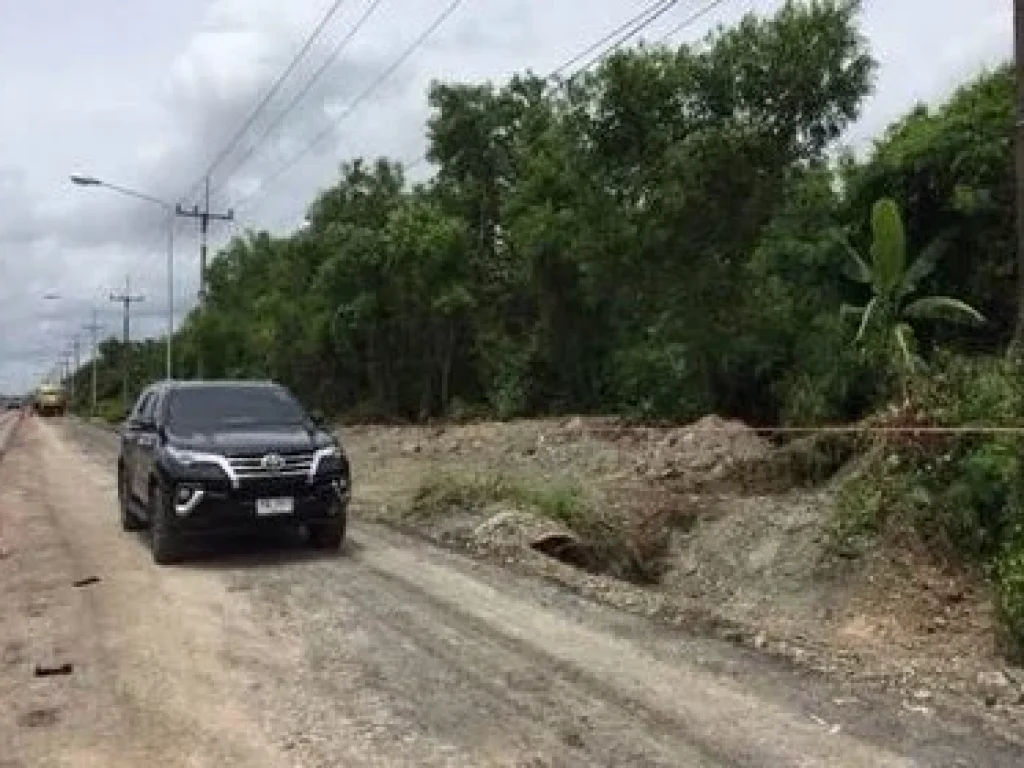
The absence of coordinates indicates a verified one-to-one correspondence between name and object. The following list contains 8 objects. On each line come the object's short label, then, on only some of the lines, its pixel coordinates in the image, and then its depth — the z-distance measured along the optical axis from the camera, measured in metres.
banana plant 20.30
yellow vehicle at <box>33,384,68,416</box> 105.81
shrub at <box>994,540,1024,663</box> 9.97
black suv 14.05
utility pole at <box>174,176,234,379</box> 59.31
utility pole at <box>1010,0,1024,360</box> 12.39
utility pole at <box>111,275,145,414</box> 105.81
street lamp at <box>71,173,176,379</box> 49.38
